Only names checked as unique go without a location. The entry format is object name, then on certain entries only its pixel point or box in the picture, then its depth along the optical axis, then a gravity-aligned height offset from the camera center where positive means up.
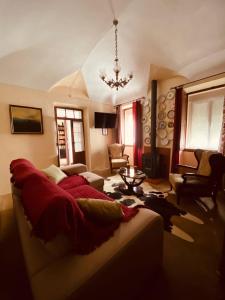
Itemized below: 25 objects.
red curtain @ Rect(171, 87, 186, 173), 3.73 +0.24
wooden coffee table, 3.07 -1.07
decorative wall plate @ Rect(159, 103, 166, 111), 4.09 +0.80
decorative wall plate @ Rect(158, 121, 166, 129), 4.11 +0.27
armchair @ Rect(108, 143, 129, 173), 5.00 -0.61
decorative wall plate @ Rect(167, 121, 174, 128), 3.91 +0.28
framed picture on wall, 3.48 +0.42
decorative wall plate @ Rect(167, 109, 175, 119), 3.88 +0.55
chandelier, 2.81 +1.04
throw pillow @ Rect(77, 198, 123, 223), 1.20 -0.62
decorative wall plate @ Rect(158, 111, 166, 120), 4.11 +0.55
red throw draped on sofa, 0.88 -0.52
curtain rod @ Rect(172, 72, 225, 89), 3.08 +1.21
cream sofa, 0.81 -0.81
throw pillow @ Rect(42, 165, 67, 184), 2.52 -0.67
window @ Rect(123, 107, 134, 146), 5.43 +0.30
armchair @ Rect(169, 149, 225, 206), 2.52 -0.84
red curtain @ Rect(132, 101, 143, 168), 4.77 +0.09
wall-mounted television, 5.05 +0.54
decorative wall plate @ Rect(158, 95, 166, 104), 4.08 +1.01
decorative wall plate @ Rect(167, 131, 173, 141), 3.97 -0.04
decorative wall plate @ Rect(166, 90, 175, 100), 3.83 +1.05
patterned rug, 2.03 -1.28
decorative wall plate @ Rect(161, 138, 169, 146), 4.10 -0.20
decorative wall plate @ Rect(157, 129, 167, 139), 4.13 +0.04
